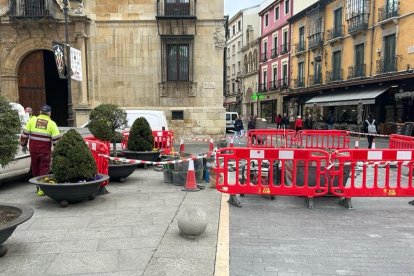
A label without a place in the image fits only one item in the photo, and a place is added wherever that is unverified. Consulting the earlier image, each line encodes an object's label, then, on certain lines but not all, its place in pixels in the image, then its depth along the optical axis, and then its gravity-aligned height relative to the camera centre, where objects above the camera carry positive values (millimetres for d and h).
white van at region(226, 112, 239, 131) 26711 -580
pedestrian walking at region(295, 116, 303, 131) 19859 -687
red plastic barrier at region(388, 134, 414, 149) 9439 -831
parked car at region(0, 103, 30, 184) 7284 -1183
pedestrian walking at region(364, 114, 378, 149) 14211 -643
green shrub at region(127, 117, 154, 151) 9938 -687
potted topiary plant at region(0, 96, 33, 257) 4312 -404
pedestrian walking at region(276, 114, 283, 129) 27547 -800
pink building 39844 +6657
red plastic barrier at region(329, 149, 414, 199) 6160 -913
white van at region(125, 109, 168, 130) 12261 -193
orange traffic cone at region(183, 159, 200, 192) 7406 -1439
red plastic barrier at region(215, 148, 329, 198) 6219 -1009
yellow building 21844 +3845
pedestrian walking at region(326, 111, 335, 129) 24603 -649
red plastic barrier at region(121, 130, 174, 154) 11859 -916
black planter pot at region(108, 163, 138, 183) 7944 -1318
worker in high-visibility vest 6812 -522
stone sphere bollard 4586 -1409
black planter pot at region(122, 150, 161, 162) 9812 -1188
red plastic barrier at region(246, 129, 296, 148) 12945 -922
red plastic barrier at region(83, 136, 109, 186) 7219 -854
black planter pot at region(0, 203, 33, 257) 3863 -1215
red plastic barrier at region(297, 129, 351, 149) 12836 -782
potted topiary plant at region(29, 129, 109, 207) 5859 -1025
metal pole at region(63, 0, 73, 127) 13531 +1438
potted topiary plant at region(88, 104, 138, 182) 8000 -371
